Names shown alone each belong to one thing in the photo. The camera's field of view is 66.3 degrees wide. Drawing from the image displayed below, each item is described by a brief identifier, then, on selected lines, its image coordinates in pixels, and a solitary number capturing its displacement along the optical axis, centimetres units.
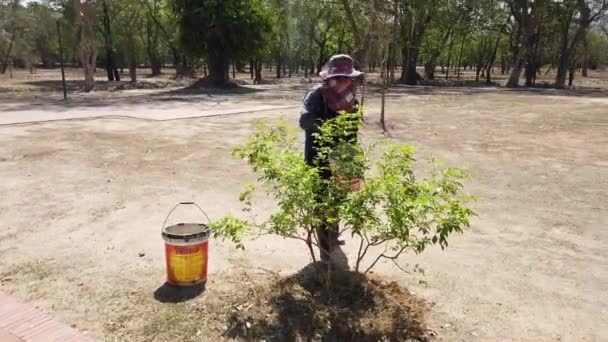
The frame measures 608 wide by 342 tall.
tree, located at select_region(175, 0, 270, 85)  2350
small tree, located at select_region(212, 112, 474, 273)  251
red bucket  309
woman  312
